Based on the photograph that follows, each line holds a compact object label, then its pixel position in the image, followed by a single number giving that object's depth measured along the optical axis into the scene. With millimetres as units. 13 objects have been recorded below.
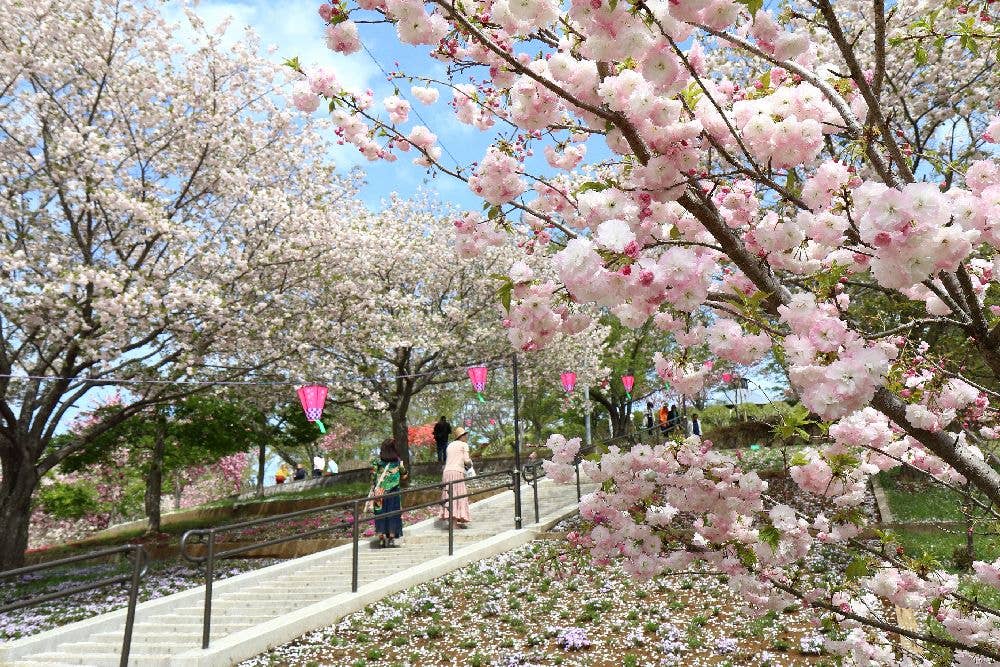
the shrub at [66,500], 22781
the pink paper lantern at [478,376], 15758
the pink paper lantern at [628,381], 23047
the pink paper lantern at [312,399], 12234
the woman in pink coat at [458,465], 11508
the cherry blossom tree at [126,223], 9852
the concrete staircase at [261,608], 6223
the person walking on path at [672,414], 22203
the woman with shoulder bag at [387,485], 10469
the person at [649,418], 25391
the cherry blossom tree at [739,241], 1996
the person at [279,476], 28327
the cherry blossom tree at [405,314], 13742
